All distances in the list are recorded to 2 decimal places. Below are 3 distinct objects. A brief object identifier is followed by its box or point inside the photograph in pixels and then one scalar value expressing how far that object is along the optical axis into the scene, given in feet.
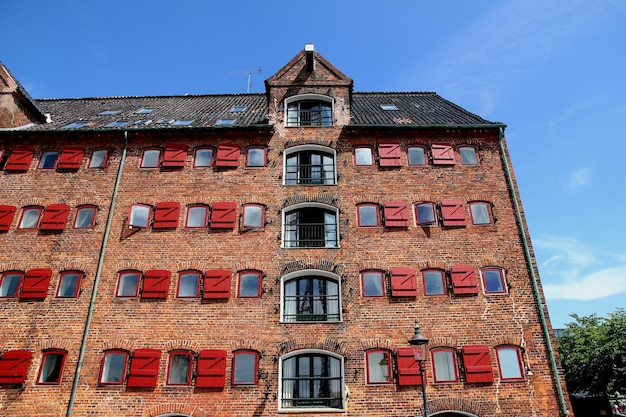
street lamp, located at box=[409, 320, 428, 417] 39.88
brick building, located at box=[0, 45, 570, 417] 50.93
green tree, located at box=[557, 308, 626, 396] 88.43
